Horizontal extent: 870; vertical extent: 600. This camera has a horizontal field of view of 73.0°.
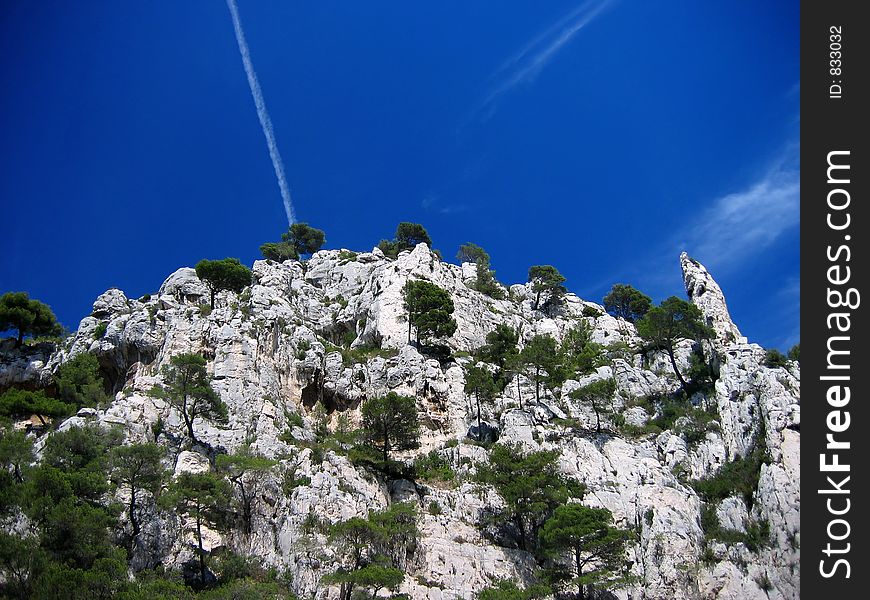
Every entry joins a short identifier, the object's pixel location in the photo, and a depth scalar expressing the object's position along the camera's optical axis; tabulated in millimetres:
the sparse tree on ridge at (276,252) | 111125
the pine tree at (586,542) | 43406
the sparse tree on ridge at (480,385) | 62531
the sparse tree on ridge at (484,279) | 100250
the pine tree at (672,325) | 71188
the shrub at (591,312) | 98694
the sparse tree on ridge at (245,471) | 46531
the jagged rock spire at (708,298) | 77625
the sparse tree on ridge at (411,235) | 121562
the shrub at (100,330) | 69562
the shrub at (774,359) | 61656
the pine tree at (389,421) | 55438
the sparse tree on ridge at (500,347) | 73250
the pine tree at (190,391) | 53094
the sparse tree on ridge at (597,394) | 60719
